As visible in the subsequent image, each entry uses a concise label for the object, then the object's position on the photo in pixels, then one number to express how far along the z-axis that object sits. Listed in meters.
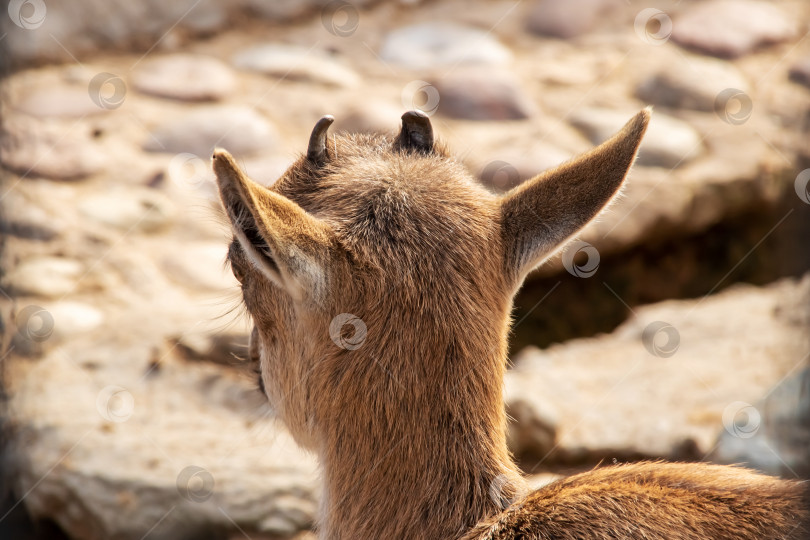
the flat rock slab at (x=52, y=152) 13.48
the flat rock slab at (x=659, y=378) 10.67
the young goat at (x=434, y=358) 5.24
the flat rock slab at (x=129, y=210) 12.94
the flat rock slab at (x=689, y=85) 15.85
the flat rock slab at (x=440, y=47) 16.37
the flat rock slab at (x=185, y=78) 15.32
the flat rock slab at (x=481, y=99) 15.46
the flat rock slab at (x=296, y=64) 15.98
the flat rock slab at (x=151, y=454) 8.88
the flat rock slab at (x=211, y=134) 14.17
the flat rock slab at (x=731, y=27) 16.87
